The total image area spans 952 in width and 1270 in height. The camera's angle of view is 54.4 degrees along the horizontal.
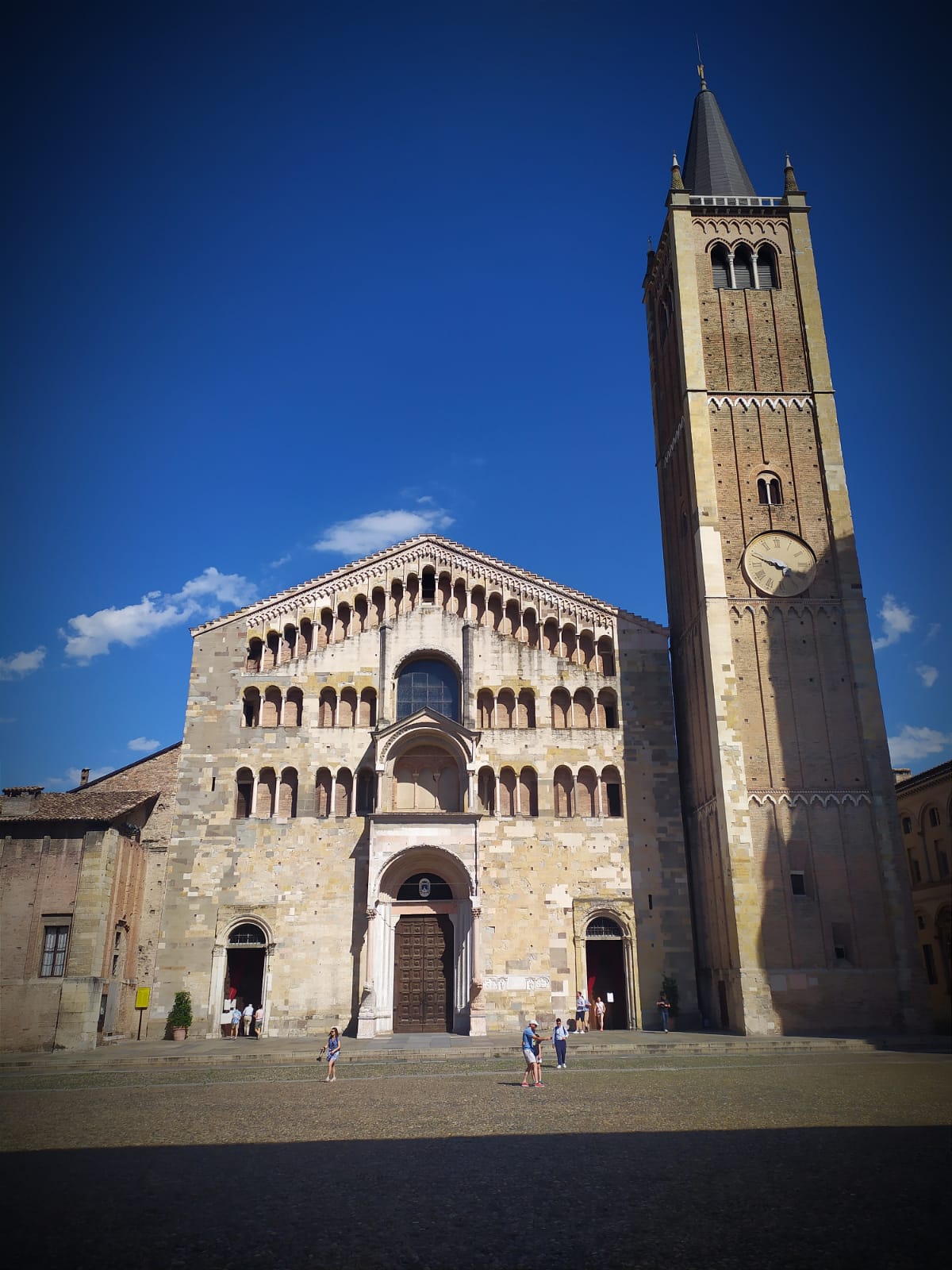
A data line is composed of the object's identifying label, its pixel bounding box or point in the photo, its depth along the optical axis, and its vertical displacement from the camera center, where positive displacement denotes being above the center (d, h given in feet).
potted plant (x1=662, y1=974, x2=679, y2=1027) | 93.04 -2.34
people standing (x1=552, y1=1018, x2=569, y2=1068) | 64.34 -4.60
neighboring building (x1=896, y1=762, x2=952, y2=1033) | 115.14 +12.20
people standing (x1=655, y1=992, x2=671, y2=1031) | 89.28 -3.58
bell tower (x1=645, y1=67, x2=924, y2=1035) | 87.45 +32.14
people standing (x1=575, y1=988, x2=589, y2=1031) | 91.45 -3.88
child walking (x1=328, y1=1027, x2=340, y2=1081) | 59.21 -4.86
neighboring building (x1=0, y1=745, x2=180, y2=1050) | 87.10 +5.08
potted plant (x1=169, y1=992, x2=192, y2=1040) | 90.33 -4.27
